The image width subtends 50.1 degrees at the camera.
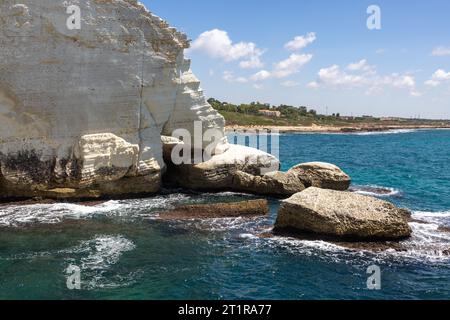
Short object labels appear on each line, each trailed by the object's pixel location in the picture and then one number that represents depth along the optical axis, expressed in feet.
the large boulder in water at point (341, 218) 67.10
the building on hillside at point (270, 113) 523.09
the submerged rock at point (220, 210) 81.46
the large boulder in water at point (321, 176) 102.47
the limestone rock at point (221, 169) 103.30
